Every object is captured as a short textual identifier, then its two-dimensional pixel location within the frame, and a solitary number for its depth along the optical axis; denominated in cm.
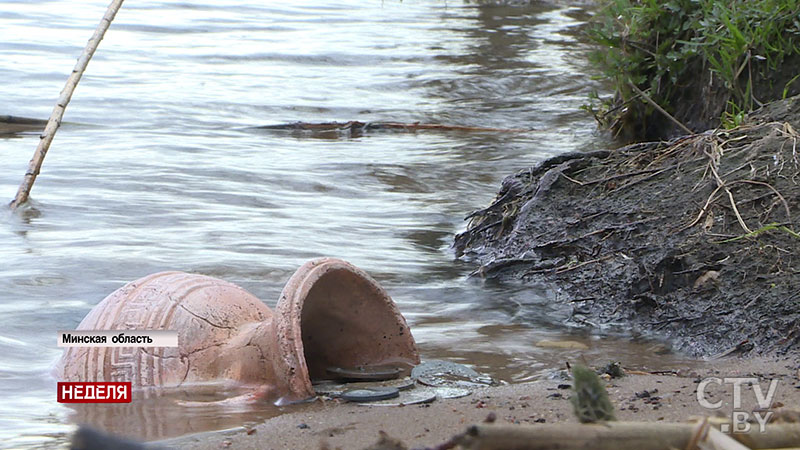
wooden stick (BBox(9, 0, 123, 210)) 1159
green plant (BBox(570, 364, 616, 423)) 319
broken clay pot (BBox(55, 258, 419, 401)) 601
